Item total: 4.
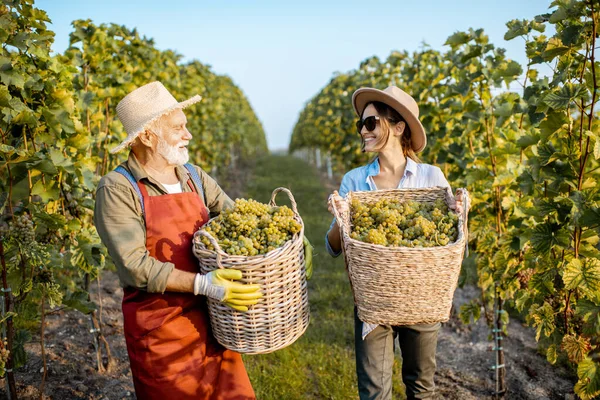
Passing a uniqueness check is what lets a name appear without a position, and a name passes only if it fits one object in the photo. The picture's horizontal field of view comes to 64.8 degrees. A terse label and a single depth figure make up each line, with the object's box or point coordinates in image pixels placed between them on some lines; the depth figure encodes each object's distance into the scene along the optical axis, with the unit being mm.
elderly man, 2023
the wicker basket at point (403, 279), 1930
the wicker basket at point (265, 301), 1939
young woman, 2418
